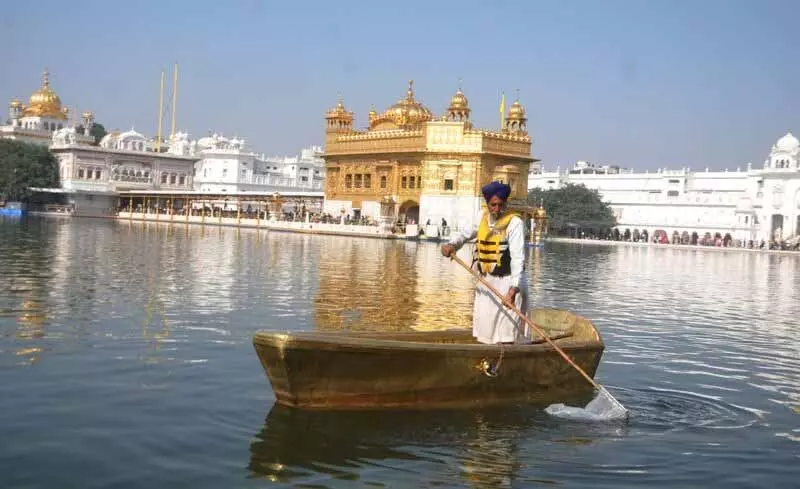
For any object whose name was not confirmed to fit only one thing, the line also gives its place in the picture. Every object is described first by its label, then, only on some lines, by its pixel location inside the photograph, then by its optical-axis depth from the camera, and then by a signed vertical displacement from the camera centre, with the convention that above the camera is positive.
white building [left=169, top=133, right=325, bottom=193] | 99.06 +5.26
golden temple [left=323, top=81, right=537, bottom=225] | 57.91 +4.07
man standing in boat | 9.09 -0.34
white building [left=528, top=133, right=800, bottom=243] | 82.12 +3.39
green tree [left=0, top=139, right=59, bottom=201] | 76.50 +3.15
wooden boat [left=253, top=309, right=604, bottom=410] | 7.93 -1.35
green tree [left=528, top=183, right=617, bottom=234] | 85.00 +1.91
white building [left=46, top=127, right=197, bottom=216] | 82.88 +3.89
